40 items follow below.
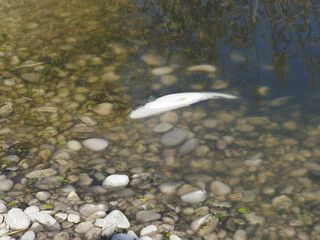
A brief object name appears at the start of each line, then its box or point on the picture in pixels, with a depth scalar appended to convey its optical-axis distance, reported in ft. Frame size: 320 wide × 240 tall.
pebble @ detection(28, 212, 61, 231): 7.30
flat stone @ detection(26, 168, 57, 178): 8.68
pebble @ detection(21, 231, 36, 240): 7.02
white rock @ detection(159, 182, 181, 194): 8.38
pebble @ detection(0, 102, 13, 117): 10.68
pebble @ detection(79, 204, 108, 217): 7.73
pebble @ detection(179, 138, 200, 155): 9.46
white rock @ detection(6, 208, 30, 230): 7.23
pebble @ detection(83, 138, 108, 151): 9.55
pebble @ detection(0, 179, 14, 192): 8.31
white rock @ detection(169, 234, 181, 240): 7.13
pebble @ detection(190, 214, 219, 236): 7.41
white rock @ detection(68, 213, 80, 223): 7.48
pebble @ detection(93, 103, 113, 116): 10.66
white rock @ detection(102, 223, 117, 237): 7.21
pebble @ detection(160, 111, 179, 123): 10.37
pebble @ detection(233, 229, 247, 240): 7.29
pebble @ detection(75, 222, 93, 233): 7.31
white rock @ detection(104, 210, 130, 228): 7.41
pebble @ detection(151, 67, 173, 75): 11.96
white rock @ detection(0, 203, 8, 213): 7.57
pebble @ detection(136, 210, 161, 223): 7.65
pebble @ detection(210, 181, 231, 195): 8.34
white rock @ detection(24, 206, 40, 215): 7.59
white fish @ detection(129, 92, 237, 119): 10.53
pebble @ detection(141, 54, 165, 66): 12.38
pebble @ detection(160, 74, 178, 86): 11.56
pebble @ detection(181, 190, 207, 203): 8.11
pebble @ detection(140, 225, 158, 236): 7.27
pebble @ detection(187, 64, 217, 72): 11.89
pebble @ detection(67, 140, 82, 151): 9.56
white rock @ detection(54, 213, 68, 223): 7.50
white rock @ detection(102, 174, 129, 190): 8.44
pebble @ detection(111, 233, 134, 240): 6.99
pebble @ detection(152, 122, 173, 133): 10.07
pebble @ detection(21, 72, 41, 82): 12.05
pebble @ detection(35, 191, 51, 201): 8.04
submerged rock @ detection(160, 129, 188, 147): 9.68
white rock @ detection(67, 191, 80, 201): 8.09
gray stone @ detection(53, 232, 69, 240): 7.10
